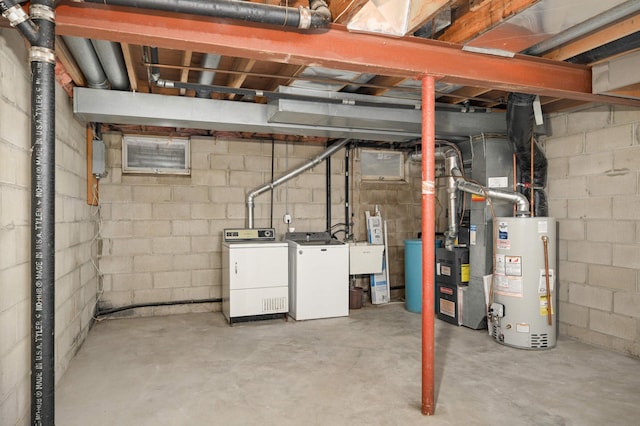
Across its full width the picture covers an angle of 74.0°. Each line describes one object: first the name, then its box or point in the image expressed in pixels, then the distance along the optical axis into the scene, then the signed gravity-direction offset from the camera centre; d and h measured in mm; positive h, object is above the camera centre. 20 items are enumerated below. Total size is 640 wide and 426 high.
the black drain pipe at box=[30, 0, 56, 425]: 1715 +4
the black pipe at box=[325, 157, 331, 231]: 5188 +337
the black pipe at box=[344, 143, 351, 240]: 5262 +300
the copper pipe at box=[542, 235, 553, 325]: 3408 -437
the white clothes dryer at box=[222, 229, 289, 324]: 4223 -646
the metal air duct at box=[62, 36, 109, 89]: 2494 +1012
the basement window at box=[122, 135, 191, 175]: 4512 +653
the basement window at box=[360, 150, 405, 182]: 5398 +642
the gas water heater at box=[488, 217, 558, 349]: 3422 -548
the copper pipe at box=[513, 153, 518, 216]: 4016 +361
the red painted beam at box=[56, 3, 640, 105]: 1920 +881
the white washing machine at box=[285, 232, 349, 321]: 4379 -676
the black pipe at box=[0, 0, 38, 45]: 1608 +758
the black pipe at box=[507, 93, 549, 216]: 3551 +609
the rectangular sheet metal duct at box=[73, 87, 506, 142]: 3379 +846
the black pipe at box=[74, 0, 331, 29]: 1822 +919
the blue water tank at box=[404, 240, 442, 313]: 4746 -662
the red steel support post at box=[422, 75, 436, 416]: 2449 -139
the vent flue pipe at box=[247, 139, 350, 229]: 4793 +453
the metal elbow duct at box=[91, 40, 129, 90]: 2592 +1026
